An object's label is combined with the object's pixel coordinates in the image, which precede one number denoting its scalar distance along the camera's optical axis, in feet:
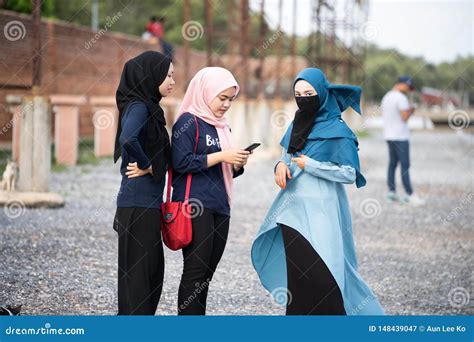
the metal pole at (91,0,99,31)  158.24
